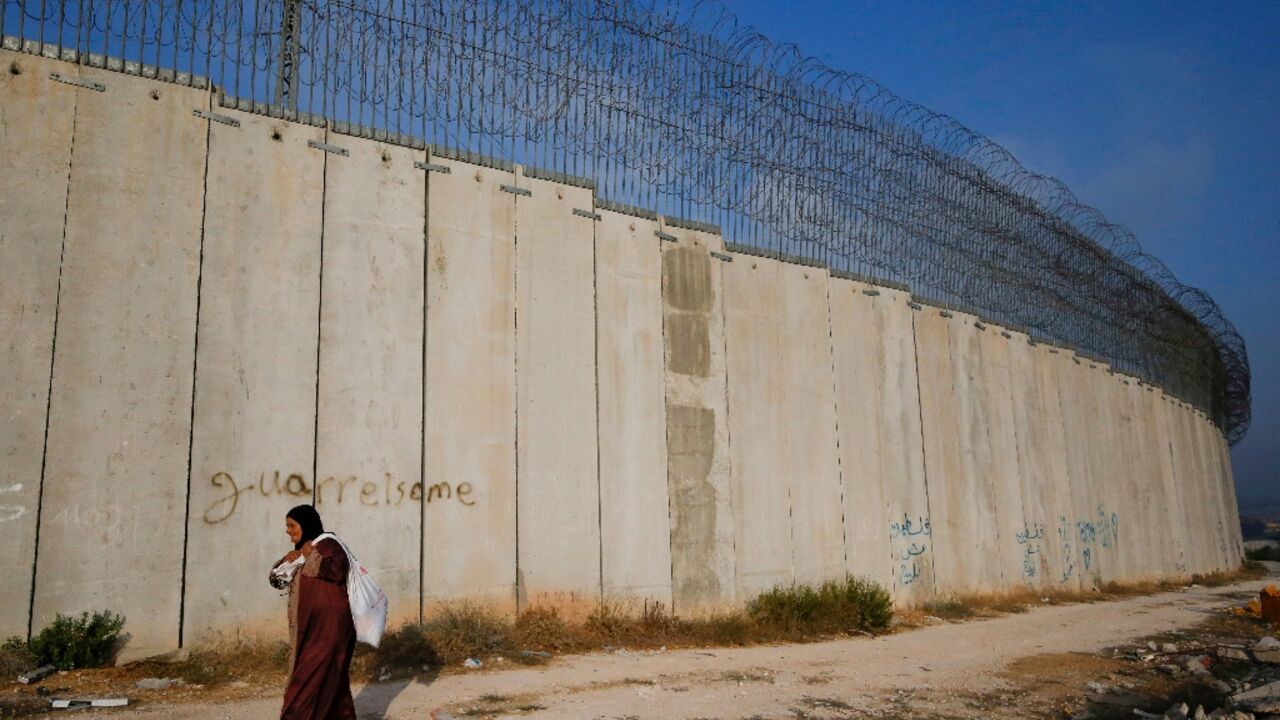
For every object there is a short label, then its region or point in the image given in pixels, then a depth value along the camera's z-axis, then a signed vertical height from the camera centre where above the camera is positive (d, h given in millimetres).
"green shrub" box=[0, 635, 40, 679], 6336 -774
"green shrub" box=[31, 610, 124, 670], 6602 -696
